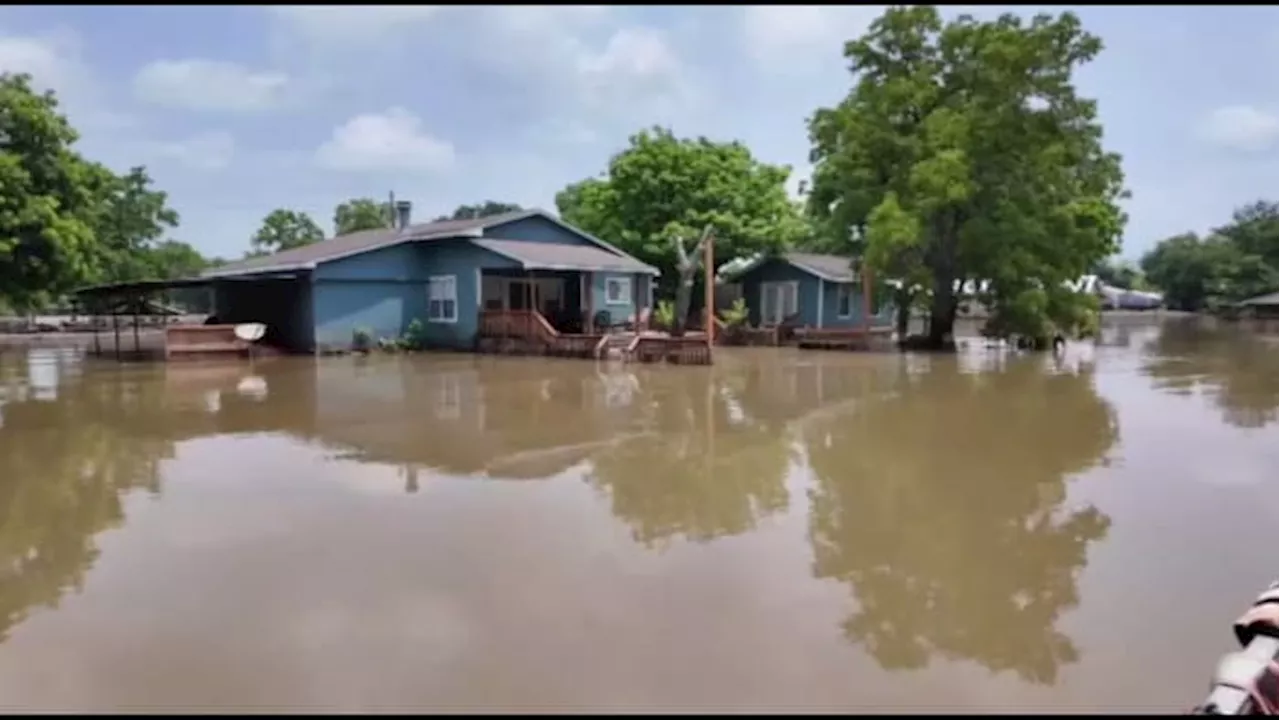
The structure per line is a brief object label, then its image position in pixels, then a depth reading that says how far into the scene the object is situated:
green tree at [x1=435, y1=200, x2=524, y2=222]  55.00
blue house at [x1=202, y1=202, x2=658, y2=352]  22.28
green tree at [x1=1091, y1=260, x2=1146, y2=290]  67.06
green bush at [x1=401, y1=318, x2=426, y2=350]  23.27
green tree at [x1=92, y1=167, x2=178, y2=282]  41.53
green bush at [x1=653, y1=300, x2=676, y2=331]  25.34
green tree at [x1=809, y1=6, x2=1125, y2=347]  21.72
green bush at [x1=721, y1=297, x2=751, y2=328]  27.61
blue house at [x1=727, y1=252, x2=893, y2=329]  28.97
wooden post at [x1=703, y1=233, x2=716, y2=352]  19.55
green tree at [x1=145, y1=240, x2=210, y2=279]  44.97
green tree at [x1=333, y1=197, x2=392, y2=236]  50.19
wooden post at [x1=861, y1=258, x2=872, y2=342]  24.77
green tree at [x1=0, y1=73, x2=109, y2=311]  21.81
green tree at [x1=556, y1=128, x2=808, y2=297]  30.38
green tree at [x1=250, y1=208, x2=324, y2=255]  53.28
